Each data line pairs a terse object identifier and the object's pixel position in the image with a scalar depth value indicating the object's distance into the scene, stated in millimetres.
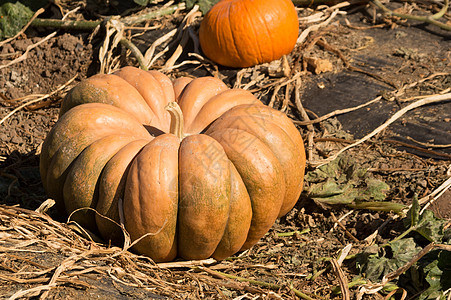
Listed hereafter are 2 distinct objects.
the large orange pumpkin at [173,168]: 6500
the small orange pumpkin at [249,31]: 11172
